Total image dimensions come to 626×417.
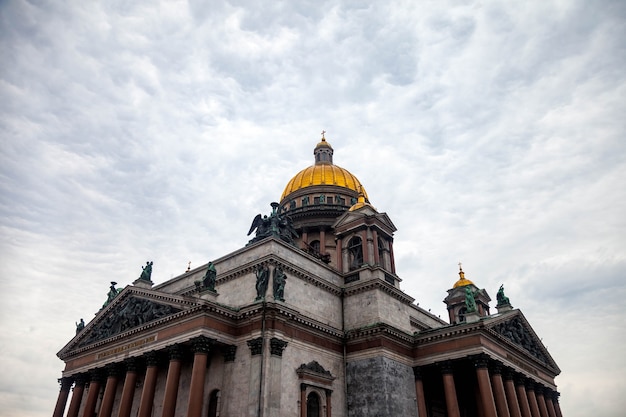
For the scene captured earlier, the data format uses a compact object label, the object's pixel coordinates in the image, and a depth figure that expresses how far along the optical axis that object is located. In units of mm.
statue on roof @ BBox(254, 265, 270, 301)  27717
